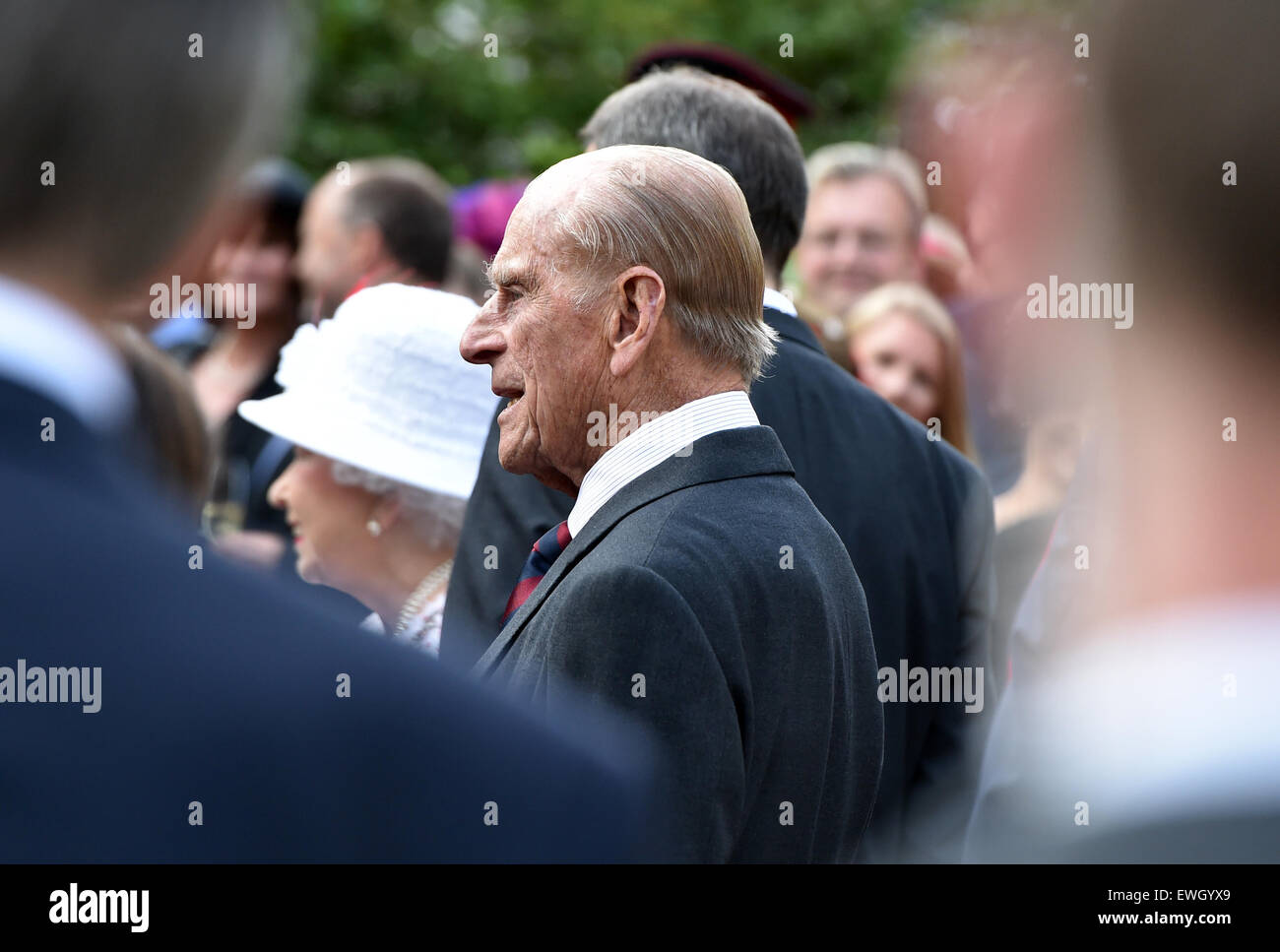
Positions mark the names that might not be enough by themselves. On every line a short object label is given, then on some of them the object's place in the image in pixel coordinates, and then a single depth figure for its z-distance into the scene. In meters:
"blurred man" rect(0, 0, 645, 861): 0.81
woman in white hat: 3.54
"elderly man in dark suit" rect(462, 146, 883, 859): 2.06
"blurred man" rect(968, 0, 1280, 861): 0.83
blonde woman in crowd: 4.85
